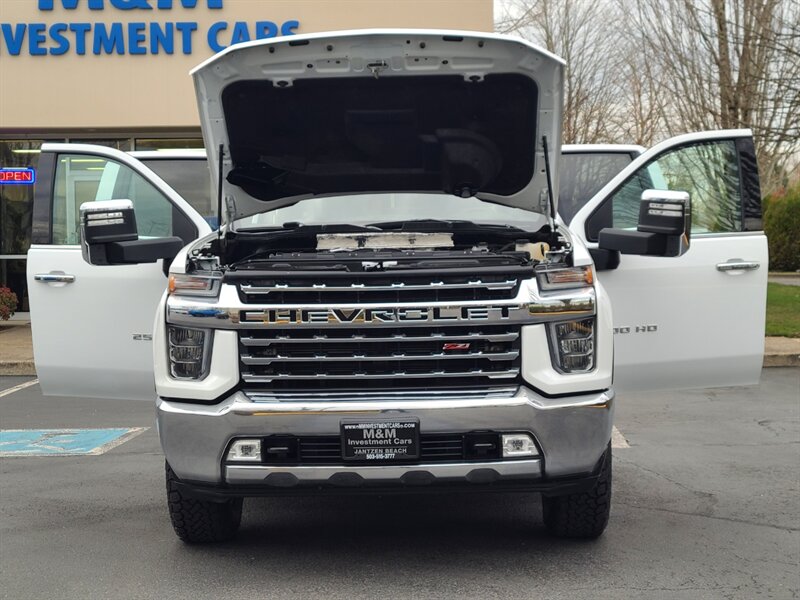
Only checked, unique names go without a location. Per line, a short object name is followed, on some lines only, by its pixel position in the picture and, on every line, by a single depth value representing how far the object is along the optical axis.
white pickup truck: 4.17
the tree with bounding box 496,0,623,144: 24.98
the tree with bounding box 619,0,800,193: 16.06
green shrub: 25.94
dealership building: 14.87
